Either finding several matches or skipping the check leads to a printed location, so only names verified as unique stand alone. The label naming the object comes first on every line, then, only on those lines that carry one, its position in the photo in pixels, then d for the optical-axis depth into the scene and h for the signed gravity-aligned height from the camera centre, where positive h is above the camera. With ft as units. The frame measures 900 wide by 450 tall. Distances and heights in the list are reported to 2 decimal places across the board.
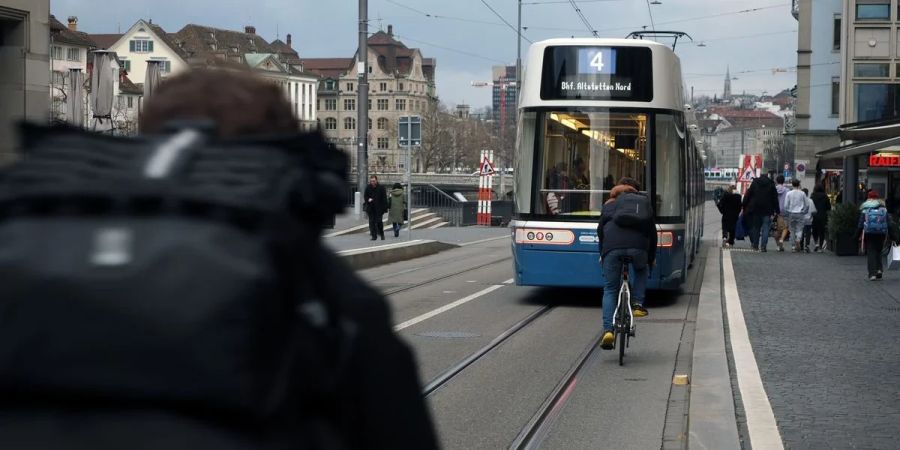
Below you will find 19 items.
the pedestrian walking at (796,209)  93.09 -1.35
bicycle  36.58 -3.72
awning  70.58 +2.64
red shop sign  99.40 +2.47
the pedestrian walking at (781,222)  99.60 -2.48
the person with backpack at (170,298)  5.03 -0.47
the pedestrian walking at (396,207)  109.87 -1.89
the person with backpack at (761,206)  91.86 -1.17
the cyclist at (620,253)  37.24 -1.89
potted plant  88.89 -2.56
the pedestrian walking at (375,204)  99.86 -1.50
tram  52.29 +1.84
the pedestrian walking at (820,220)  99.04 -2.23
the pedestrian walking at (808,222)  94.60 -2.31
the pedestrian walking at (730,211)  104.63 -1.74
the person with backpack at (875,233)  66.74 -2.13
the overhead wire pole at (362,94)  111.65 +7.94
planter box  90.22 -3.77
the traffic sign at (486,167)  146.61 +2.19
